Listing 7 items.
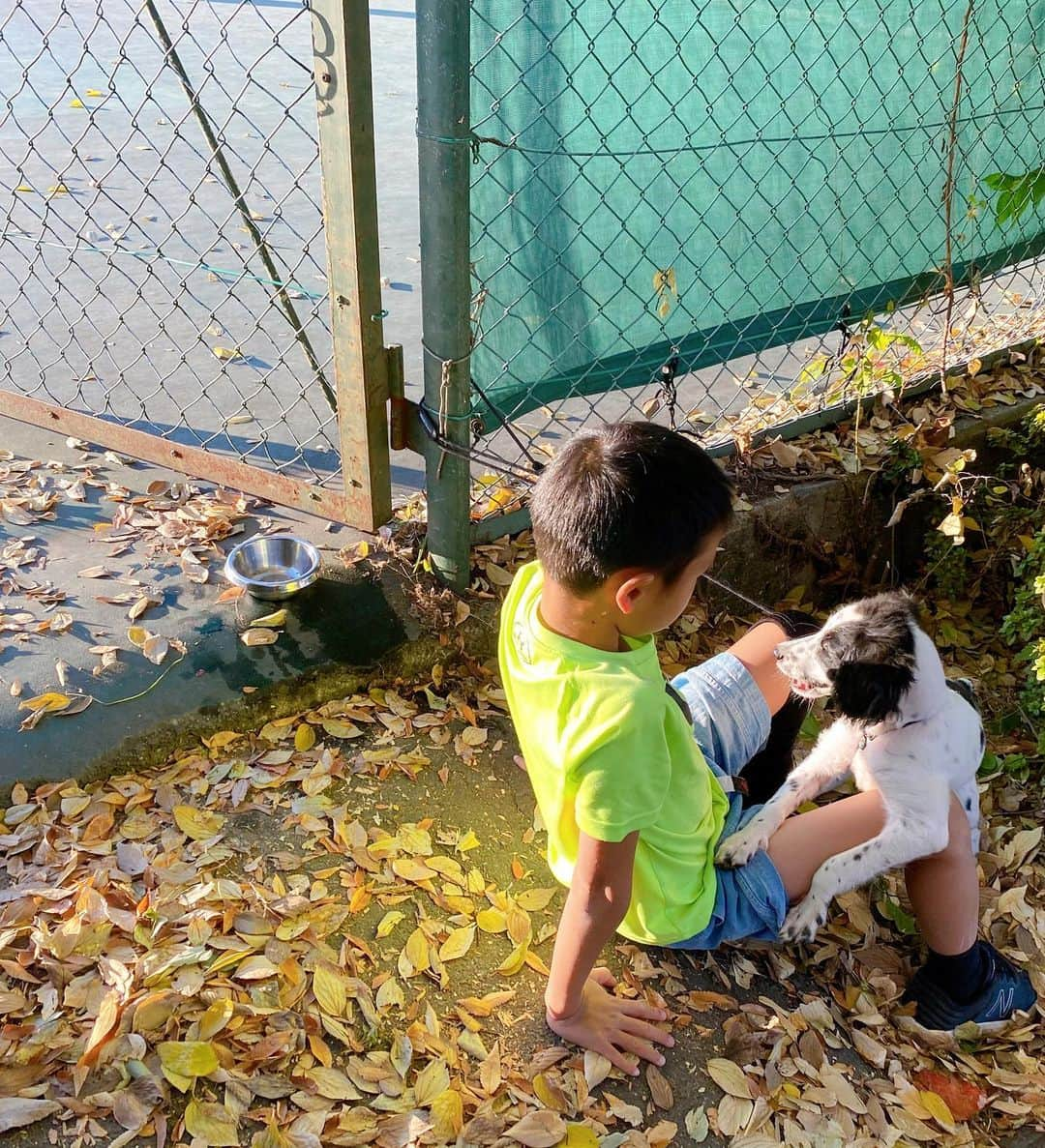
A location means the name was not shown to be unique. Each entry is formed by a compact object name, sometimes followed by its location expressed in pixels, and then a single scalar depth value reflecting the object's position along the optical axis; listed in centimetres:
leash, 292
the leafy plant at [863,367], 374
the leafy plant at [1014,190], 321
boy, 191
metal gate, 280
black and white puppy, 249
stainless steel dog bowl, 313
